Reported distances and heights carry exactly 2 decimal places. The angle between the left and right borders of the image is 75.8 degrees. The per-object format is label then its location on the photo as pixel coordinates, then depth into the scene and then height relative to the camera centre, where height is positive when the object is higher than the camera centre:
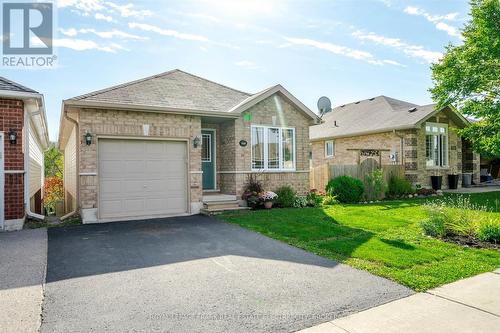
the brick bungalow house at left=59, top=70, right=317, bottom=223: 9.62 +0.87
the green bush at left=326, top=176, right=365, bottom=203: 13.80 -0.94
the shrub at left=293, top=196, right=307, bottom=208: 12.41 -1.36
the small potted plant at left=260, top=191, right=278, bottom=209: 11.67 -1.09
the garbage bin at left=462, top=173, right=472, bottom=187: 20.58 -0.89
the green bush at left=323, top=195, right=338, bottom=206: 13.34 -1.39
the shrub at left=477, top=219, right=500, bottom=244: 6.61 -1.38
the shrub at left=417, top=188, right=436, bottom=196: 16.33 -1.27
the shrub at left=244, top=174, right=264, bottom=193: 12.05 -0.63
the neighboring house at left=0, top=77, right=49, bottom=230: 8.47 +0.51
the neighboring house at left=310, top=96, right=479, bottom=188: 17.50 +1.70
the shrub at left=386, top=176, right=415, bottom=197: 15.67 -0.99
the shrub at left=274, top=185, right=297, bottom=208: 12.30 -1.12
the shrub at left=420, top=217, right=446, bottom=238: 7.22 -1.39
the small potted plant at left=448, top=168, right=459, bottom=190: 19.03 -0.88
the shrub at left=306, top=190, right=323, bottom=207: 12.73 -1.30
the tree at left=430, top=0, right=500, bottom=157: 14.19 +4.19
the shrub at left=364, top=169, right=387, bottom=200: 14.78 -0.85
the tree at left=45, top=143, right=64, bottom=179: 26.97 +0.64
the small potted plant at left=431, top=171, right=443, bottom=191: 17.92 -0.82
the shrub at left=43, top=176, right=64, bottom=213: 19.16 -1.35
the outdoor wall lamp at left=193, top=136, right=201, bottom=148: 11.05 +0.93
